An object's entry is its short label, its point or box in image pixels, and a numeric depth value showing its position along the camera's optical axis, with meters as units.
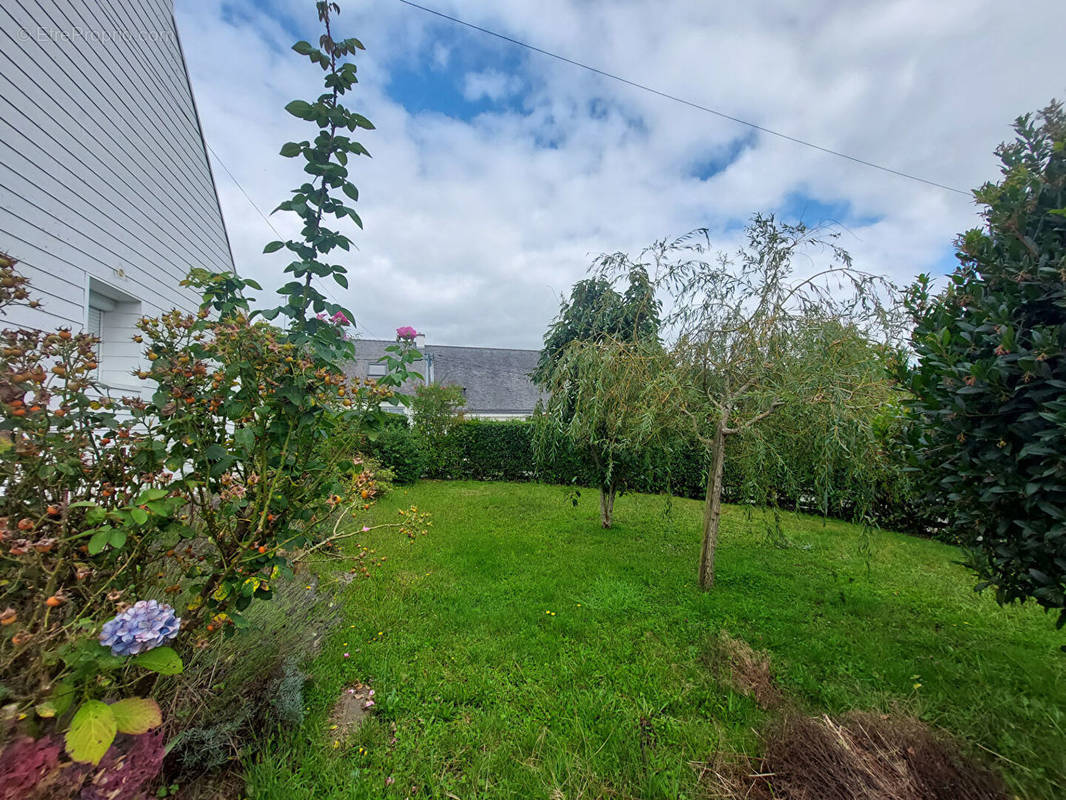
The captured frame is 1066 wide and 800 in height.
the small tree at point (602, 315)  4.23
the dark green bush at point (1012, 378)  1.47
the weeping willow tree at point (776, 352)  2.89
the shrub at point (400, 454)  9.11
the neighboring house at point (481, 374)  19.25
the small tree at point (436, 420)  10.35
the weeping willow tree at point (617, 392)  3.40
